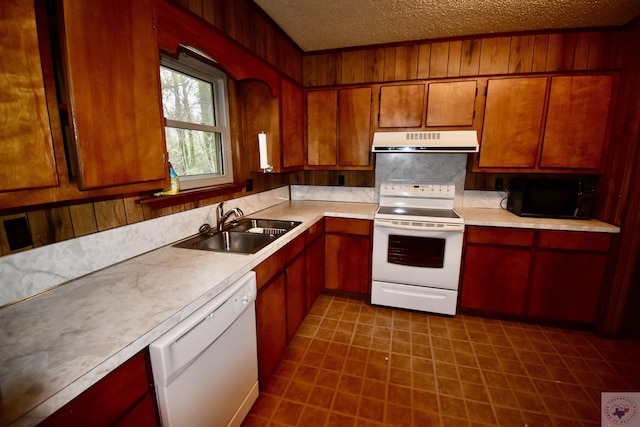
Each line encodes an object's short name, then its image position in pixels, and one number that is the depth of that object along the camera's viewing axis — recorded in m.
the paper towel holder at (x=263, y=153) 1.98
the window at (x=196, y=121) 1.82
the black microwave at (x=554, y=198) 2.32
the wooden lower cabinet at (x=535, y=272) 2.25
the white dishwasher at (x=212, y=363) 0.96
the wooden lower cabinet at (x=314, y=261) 2.42
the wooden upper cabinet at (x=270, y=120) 2.37
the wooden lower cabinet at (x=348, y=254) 2.72
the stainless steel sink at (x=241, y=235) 1.80
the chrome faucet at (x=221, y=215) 2.03
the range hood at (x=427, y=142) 2.46
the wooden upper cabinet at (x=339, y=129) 2.81
